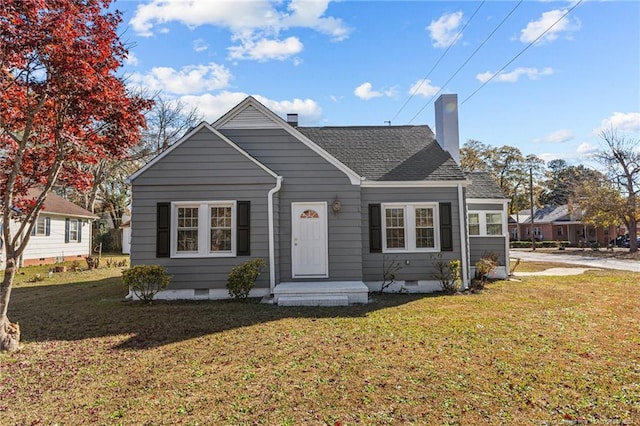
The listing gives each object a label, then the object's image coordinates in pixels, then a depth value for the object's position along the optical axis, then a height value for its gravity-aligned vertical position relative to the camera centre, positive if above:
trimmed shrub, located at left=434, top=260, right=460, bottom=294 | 9.84 -1.13
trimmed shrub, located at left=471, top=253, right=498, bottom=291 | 10.42 -1.18
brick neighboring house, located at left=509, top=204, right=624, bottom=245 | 39.09 +0.53
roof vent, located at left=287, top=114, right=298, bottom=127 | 12.32 +4.06
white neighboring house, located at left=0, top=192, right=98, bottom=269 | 18.38 +0.27
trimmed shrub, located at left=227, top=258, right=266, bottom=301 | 8.35 -1.00
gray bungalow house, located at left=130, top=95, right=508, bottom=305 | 8.95 +0.57
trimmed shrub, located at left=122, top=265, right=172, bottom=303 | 8.22 -0.96
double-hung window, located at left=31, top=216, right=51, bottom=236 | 18.50 +0.71
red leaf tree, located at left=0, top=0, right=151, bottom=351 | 5.07 +2.25
